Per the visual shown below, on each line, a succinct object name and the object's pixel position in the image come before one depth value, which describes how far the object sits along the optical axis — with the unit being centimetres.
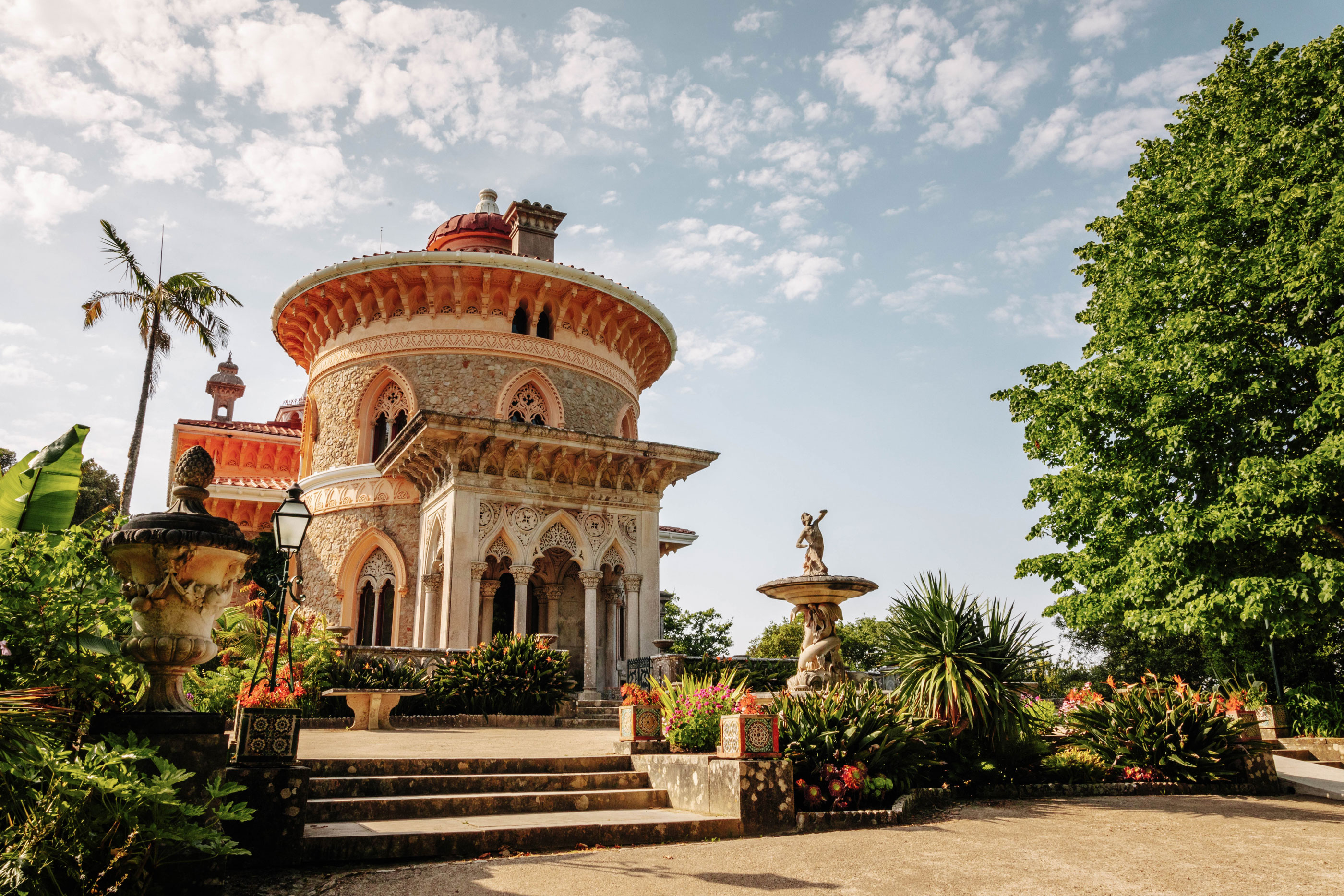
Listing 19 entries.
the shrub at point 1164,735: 1023
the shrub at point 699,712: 871
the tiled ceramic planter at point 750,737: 745
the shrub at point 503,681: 1405
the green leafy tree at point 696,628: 4142
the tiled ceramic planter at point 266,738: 579
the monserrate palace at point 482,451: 1739
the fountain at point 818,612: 1061
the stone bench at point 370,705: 1211
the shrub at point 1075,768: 988
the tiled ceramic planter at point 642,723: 893
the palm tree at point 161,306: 1997
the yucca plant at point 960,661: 950
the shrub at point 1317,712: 1466
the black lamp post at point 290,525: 859
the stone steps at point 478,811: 599
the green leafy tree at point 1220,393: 1173
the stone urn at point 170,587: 479
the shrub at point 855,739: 817
